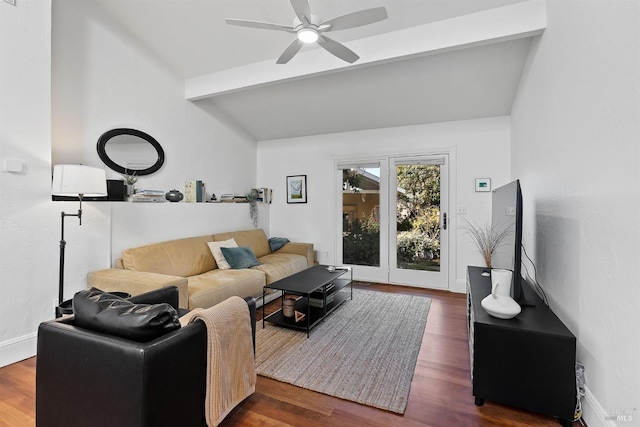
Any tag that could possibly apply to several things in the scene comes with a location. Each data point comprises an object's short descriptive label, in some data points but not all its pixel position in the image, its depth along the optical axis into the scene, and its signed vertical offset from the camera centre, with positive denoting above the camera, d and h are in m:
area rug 1.97 -1.13
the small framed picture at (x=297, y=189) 5.29 +0.47
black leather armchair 1.20 -0.71
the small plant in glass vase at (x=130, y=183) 3.27 +0.34
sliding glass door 4.40 -0.06
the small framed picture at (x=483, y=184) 4.08 +0.44
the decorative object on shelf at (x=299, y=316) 2.92 -1.00
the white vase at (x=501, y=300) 1.78 -0.52
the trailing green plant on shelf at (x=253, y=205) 5.05 +0.17
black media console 1.58 -0.82
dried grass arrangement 2.96 -0.26
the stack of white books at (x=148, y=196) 3.32 +0.21
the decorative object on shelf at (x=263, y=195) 5.38 +0.36
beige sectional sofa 2.56 -0.61
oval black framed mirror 3.15 +0.71
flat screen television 1.89 -0.10
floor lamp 2.33 +0.24
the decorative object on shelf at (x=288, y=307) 3.00 -0.93
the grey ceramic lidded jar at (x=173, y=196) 3.71 +0.23
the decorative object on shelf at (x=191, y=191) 4.02 +0.32
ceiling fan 1.98 +1.36
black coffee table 2.85 -0.85
